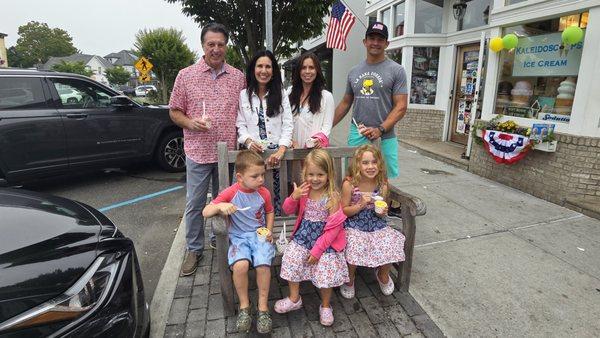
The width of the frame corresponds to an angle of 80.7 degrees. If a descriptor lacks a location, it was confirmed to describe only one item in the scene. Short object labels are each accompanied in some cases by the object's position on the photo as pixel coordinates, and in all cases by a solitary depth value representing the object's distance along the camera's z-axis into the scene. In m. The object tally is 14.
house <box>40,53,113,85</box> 73.75
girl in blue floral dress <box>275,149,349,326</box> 2.30
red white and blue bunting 4.80
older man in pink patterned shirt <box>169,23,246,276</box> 2.72
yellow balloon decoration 5.28
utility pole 7.05
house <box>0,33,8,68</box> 50.04
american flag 8.44
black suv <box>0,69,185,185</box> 4.59
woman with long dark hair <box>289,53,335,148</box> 2.93
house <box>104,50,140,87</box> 89.56
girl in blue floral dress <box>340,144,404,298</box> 2.43
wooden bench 2.27
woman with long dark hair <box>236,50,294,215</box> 2.75
